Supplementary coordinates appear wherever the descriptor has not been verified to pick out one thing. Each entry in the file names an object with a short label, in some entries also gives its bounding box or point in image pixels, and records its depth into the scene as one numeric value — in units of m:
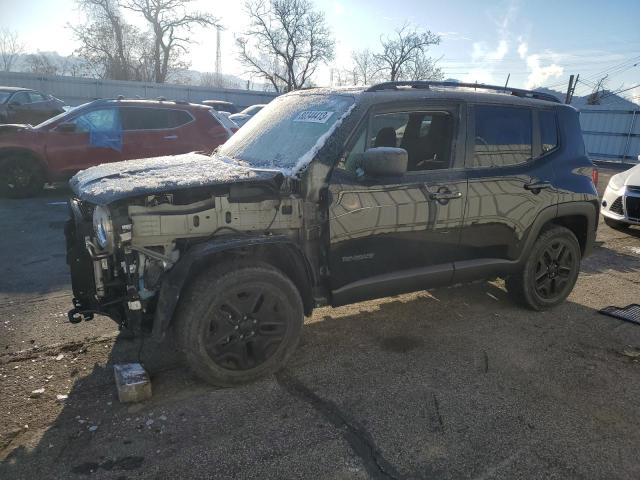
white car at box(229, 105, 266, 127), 16.27
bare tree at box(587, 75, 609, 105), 39.15
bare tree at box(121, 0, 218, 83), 38.34
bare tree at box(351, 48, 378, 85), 44.91
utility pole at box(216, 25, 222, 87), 69.81
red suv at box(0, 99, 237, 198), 8.78
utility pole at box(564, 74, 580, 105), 25.21
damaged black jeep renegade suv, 2.95
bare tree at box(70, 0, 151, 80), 38.34
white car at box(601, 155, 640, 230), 7.78
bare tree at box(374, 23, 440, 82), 40.16
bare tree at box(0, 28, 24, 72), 49.42
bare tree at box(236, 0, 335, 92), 37.81
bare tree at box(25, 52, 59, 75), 42.22
